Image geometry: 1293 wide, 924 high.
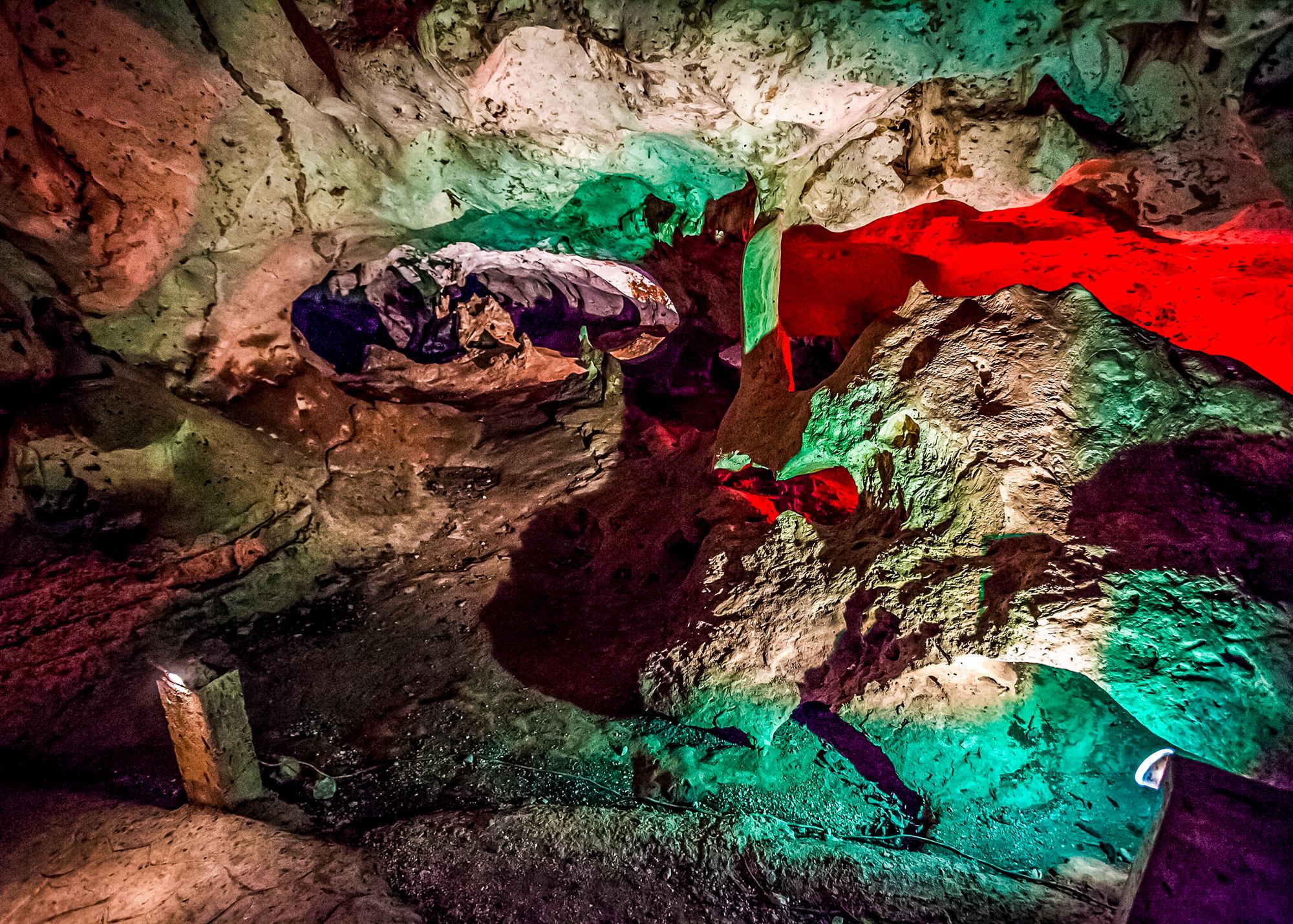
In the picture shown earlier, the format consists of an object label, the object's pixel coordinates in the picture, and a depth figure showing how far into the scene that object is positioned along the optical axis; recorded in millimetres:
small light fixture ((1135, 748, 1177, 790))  2709
